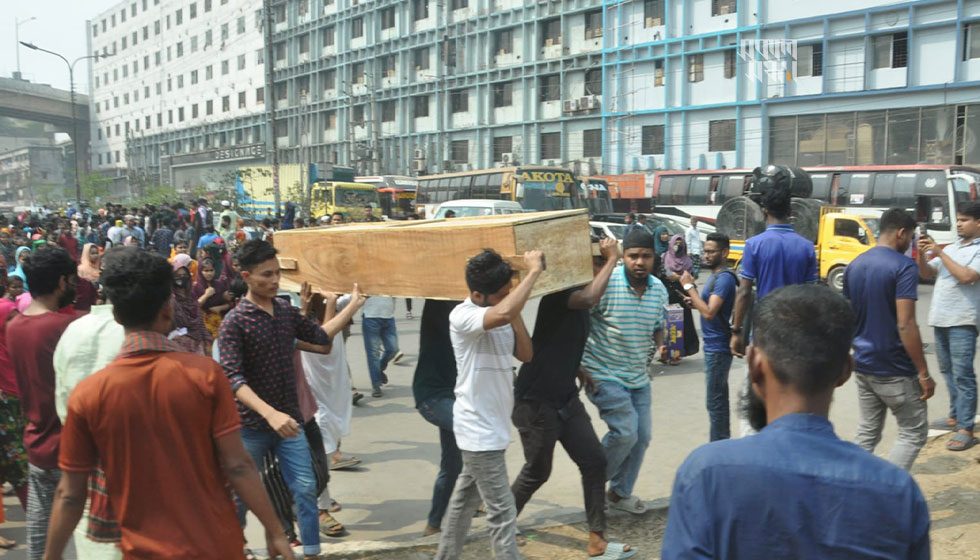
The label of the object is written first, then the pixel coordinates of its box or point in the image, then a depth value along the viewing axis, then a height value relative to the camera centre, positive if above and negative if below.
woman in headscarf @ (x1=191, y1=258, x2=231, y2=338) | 6.60 -0.83
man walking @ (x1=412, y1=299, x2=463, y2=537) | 4.32 -0.98
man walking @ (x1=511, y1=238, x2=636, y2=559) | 4.09 -1.08
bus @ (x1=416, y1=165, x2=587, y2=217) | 24.19 +0.22
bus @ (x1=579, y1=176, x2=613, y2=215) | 24.75 +0.01
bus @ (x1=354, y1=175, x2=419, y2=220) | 32.44 -0.05
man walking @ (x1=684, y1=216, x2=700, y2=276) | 19.72 -1.28
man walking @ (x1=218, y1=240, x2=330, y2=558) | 3.69 -0.76
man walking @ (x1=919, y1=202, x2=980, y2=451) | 5.74 -0.87
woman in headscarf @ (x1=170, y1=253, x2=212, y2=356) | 5.29 -0.85
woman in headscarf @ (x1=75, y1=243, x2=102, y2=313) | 7.20 -0.75
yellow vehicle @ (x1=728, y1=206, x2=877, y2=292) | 16.69 -1.06
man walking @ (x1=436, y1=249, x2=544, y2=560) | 3.62 -0.96
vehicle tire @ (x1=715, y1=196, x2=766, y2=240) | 13.84 -0.50
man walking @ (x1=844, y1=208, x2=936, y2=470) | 4.39 -0.85
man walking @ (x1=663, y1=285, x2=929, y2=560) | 1.47 -0.56
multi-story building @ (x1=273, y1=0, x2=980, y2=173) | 27.72 +4.88
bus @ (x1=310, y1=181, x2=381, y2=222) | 28.37 -0.01
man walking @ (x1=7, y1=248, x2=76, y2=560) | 3.56 -0.85
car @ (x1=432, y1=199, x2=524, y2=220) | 17.89 -0.28
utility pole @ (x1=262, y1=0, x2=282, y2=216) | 23.39 +4.03
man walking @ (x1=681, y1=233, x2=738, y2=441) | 5.04 -0.97
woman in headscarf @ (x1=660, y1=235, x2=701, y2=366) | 8.46 -0.93
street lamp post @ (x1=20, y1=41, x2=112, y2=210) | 34.03 +5.85
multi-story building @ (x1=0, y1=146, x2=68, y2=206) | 89.39 +3.28
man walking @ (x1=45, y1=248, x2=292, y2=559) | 2.33 -0.72
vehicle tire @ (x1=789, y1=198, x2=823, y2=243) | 16.81 -0.56
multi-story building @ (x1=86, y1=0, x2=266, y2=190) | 55.09 +9.03
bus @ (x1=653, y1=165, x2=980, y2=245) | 19.91 +0.08
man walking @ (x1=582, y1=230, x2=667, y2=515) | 4.58 -0.92
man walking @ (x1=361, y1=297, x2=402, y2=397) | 7.88 -1.39
